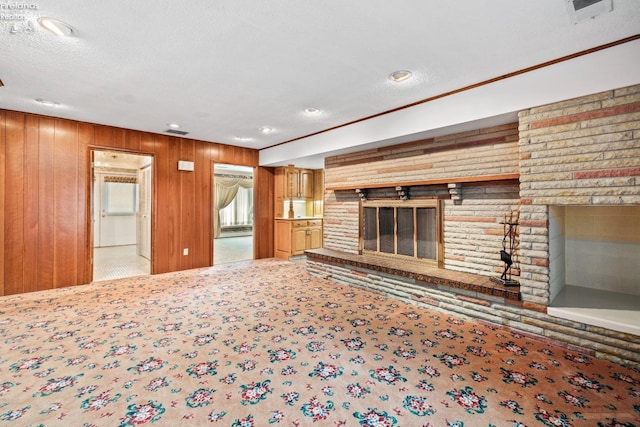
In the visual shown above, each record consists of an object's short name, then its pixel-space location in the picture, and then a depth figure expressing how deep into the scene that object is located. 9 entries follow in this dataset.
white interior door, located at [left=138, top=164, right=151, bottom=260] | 6.22
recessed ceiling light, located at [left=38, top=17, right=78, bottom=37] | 1.97
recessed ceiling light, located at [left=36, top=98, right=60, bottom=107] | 3.47
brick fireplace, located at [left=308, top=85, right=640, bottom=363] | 2.28
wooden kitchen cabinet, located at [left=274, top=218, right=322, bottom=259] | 6.32
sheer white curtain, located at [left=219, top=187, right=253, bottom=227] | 10.61
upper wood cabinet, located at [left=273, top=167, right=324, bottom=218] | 6.67
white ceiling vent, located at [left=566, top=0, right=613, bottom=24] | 1.80
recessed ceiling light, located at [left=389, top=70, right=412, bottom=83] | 2.75
